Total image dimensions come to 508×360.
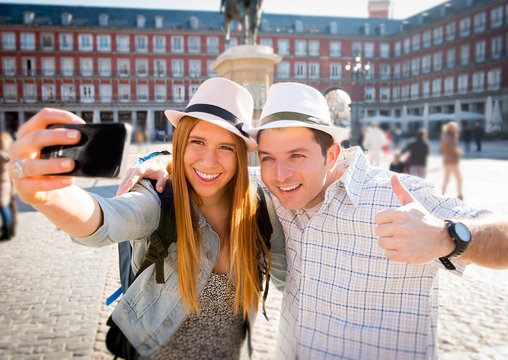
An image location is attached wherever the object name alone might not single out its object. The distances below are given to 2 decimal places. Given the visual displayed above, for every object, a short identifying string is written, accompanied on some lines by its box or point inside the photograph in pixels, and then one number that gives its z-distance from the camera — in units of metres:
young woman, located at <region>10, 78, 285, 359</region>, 1.66
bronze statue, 9.80
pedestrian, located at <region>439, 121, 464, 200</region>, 8.04
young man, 1.67
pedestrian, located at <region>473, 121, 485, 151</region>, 19.84
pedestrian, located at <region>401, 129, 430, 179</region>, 7.58
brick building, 38.84
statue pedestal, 8.13
